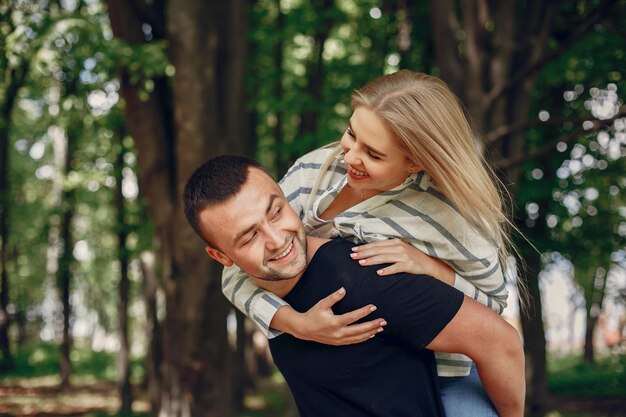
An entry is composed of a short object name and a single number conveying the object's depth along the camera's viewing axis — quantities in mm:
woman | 2297
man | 2209
